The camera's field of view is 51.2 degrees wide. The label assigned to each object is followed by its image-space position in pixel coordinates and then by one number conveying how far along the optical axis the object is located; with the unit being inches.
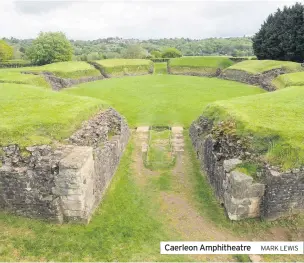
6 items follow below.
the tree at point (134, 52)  2579.7
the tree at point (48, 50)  1998.0
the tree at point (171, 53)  2422.5
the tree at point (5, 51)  2466.8
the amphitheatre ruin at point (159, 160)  354.0
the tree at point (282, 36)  1392.7
